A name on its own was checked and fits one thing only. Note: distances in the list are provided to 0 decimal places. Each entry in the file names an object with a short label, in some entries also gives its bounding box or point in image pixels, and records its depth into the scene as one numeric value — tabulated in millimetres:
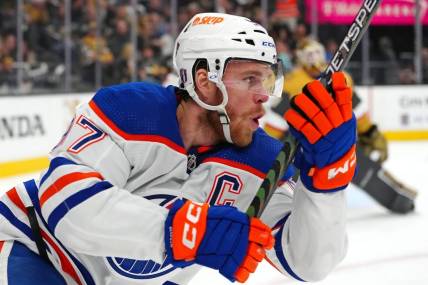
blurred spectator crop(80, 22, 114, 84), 15461
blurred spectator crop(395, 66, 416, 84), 17594
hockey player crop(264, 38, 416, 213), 9664
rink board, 11930
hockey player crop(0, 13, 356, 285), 3232
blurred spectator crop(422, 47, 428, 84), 17687
